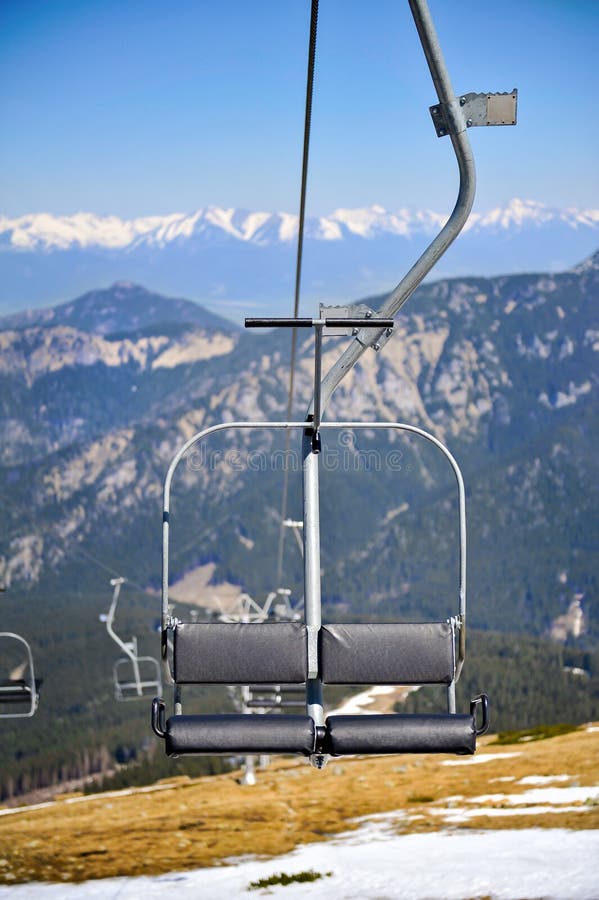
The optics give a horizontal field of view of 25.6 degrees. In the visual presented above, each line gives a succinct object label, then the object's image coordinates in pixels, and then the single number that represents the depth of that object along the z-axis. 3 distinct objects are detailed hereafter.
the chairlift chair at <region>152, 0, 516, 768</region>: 9.67
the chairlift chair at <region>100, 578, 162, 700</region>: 38.88
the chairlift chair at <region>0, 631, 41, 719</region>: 19.41
